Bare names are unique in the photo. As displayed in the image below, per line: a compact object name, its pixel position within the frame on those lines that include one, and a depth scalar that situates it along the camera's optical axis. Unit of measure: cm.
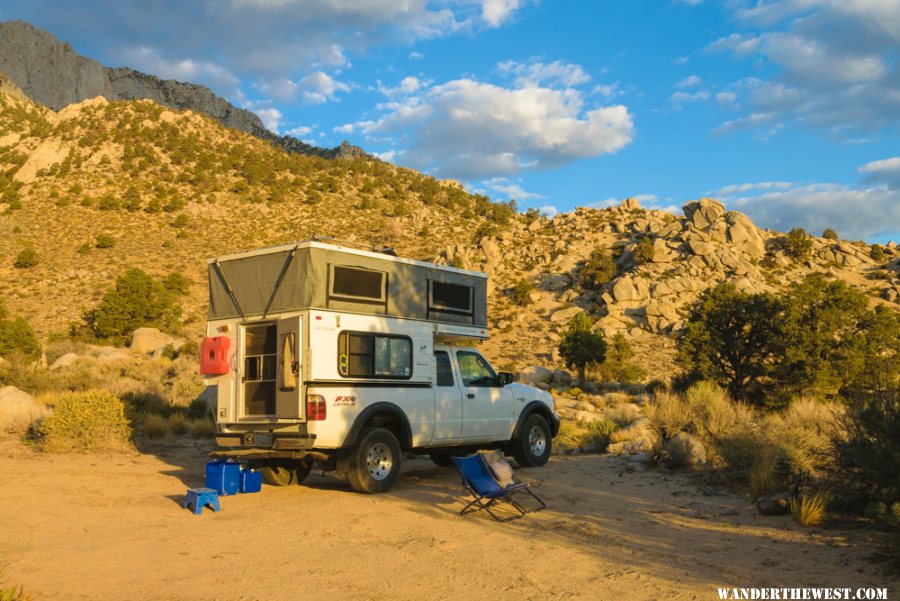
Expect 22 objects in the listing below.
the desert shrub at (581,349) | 3219
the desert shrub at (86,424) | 1293
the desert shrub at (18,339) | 2699
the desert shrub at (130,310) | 3238
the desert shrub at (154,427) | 1518
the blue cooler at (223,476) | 983
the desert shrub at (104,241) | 4403
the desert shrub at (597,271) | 4456
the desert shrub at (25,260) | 4056
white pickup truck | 913
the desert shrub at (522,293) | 4388
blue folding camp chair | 833
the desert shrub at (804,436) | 913
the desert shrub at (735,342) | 2202
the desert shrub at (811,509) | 751
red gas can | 984
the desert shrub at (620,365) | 3219
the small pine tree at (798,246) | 4703
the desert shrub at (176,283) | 3838
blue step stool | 865
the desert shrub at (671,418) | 1309
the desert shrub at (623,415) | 1700
